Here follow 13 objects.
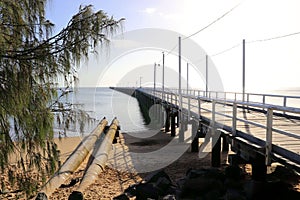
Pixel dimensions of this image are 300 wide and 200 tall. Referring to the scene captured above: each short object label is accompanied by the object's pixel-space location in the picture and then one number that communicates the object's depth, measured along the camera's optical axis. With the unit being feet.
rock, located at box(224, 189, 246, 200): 13.93
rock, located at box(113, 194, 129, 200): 17.19
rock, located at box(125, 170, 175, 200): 17.08
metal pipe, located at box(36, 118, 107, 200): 19.71
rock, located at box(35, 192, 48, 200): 14.30
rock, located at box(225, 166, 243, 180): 17.86
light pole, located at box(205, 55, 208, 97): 88.16
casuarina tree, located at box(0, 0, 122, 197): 8.96
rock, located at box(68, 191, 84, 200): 17.30
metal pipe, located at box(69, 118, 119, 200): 20.60
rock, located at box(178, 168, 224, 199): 15.76
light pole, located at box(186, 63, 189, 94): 110.30
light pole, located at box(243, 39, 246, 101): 52.72
